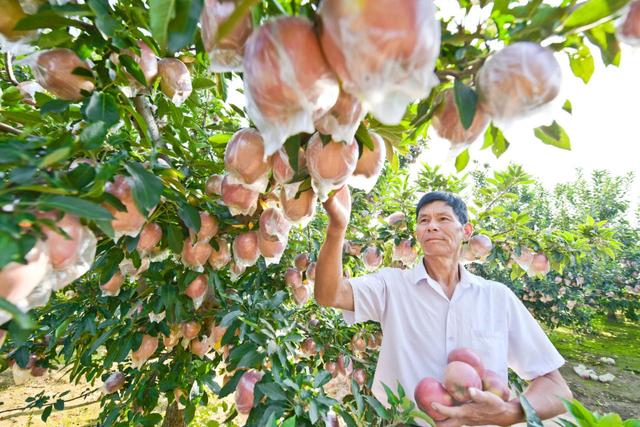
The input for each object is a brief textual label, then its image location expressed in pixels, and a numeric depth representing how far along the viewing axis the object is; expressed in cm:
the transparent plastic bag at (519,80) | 55
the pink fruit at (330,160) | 71
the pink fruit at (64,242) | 65
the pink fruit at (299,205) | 96
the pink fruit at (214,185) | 129
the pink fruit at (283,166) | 79
